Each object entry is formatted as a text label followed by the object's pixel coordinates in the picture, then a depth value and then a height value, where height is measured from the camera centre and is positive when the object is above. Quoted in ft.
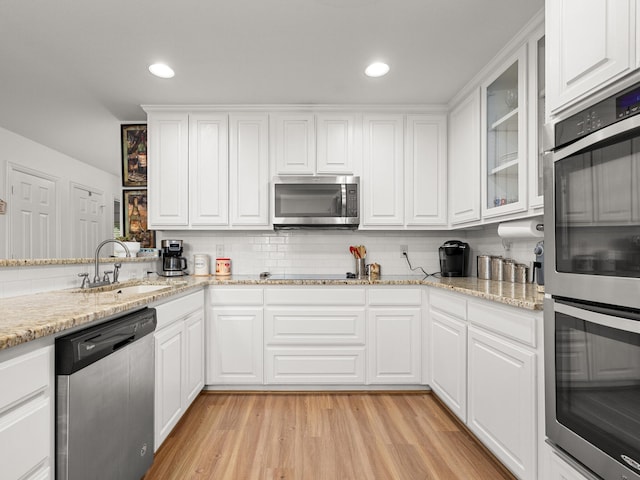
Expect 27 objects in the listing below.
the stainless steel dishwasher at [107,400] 3.66 -1.87
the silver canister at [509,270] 8.31 -0.62
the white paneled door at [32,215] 14.17 +1.14
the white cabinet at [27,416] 2.96 -1.53
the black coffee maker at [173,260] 10.50 -0.49
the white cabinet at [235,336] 9.20 -2.36
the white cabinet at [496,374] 5.02 -2.20
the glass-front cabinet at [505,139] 6.93 +2.22
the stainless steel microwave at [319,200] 10.16 +1.22
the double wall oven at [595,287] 3.04 -0.41
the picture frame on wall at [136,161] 11.35 +2.57
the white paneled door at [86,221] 17.63 +1.15
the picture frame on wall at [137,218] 11.31 +0.79
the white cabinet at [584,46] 3.20 +1.94
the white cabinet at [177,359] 6.18 -2.30
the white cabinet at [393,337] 9.25 -2.39
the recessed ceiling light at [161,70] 8.10 +3.95
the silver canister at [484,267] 9.11 -0.59
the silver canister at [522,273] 8.10 -0.66
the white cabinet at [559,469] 3.67 -2.41
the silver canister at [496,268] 8.64 -0.58
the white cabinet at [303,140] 10.39 +2.97
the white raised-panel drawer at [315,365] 9.26 -3.12
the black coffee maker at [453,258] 10.30 -0.41
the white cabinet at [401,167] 10.48 +2.23
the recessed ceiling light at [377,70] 8.11 +3.99
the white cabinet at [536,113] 6.49 +2.36
